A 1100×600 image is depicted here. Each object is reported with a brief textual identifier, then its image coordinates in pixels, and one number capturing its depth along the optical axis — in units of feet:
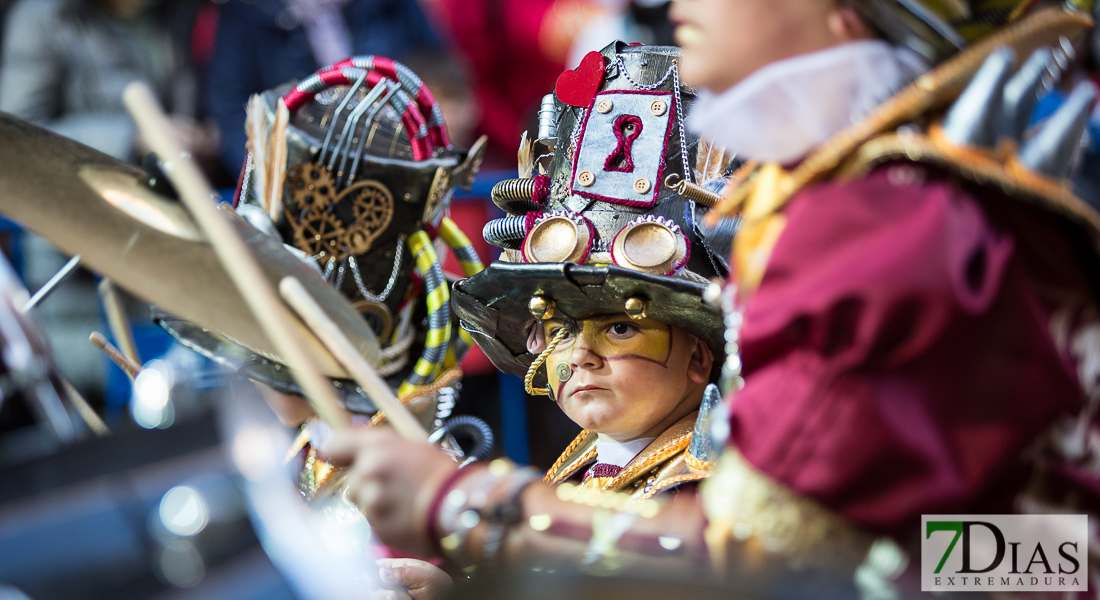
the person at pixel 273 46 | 29.81
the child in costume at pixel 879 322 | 7.11
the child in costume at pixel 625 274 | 12.34
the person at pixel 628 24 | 27.02
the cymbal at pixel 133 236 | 9.93
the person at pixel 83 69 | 27.37
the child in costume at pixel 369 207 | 16.52
